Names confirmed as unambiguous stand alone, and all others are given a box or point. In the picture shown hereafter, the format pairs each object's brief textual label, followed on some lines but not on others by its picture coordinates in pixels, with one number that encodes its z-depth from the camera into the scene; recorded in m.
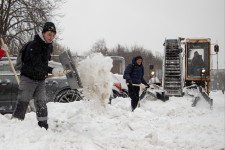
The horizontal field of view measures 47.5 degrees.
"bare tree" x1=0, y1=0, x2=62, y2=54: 15.41
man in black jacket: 3.90
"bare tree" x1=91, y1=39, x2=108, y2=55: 53.54
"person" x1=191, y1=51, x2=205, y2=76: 12.15
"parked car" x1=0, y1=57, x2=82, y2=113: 6.14
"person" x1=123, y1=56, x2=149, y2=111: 7.63
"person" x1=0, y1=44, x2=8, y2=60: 4.70
